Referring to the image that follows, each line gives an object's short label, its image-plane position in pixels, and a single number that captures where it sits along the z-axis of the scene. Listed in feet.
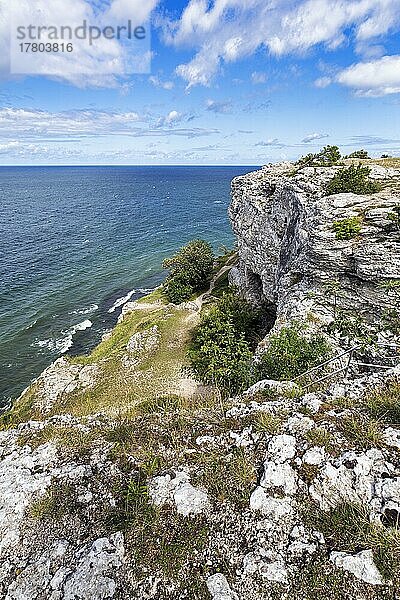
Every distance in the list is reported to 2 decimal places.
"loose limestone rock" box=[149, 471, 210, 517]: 24.34
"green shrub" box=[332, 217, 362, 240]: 77.40
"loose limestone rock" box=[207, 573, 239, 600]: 19.73
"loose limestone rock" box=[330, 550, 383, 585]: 18.90
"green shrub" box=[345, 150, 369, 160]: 144.51
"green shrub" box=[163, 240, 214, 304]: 174.40
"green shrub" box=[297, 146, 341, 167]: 128.52
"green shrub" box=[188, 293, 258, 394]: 82.03
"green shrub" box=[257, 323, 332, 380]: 60.85
